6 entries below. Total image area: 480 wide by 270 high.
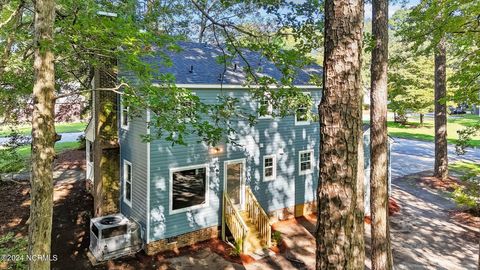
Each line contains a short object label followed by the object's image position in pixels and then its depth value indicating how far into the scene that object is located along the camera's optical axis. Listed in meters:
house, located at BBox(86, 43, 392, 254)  10.89
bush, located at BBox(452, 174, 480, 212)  10.67
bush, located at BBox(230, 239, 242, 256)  10.77
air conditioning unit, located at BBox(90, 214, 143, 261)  10.18
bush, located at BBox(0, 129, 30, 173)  10.58
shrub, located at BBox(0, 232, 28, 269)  6.32
